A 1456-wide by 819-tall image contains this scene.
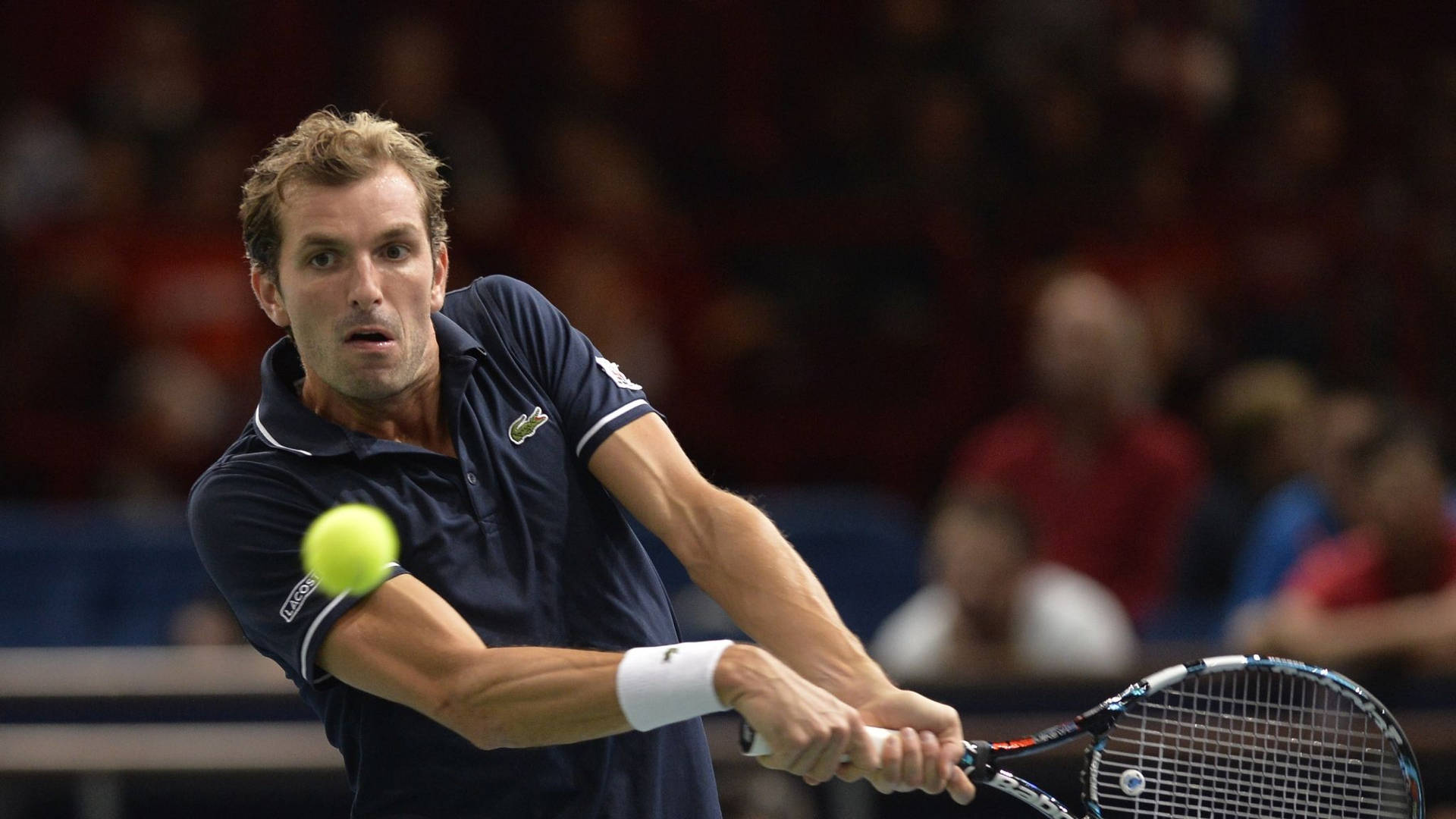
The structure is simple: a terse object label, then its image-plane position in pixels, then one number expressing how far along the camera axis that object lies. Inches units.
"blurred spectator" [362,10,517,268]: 761.6
